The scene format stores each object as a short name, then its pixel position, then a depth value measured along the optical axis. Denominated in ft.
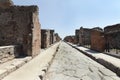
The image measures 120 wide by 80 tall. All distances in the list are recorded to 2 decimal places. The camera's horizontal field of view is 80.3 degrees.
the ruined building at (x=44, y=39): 27.03
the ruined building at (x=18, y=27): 14.42
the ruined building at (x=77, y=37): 53.58
